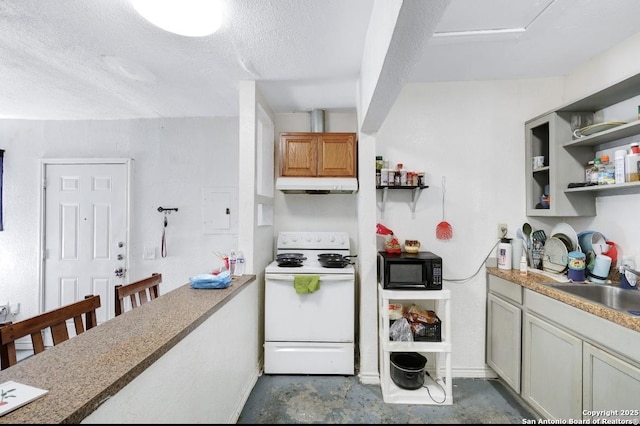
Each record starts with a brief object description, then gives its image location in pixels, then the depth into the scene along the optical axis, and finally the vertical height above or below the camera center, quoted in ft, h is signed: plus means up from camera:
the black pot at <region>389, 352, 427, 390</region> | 6.59 -3.91
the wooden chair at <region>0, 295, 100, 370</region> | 3.32 -1.65
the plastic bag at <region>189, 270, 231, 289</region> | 5.66 -1.45
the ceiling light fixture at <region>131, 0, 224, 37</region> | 4.30 +3.34
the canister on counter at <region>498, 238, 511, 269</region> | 7.32 -1.05
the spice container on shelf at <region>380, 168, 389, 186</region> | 7.54 +1.07
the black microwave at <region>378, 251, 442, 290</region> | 6.65 -1.46
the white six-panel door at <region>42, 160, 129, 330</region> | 9.50 -0.66
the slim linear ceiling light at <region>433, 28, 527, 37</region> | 5.75 +3.99
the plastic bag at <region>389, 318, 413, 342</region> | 6.61 -2.91
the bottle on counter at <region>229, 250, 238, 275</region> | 6.84 -1.24
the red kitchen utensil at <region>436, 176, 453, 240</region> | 7.79 -0.46
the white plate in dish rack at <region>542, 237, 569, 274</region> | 6.58 -1.01
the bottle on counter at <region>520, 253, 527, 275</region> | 6.87 -1.28
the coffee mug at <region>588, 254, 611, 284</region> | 5.85 -1.15
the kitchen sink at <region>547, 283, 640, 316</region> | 5.42 -1.66
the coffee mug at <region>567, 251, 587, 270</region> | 5.98 -1.00
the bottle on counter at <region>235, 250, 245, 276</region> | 6.98 -1.34
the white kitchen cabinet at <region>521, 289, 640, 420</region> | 4.11 -2.60
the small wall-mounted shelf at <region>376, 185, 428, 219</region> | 7.82 +0.48
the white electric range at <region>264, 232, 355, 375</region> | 7.27 -3.01
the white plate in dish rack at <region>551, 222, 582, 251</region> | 6.62 -0.40
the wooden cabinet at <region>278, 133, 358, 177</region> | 8.17 +1.84
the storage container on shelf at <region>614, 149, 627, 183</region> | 5.51 +1.07
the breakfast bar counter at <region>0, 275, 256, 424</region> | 2.19 -1.59
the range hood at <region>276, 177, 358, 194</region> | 7.78 +0.90
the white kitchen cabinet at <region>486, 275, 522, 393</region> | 6.39 -2.94
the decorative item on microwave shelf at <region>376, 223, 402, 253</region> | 7.30 -0.70
